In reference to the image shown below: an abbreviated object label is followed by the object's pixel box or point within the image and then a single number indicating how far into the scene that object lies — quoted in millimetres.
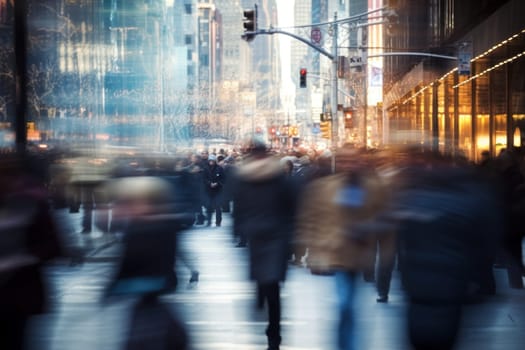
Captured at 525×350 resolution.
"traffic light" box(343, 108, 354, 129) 54062
